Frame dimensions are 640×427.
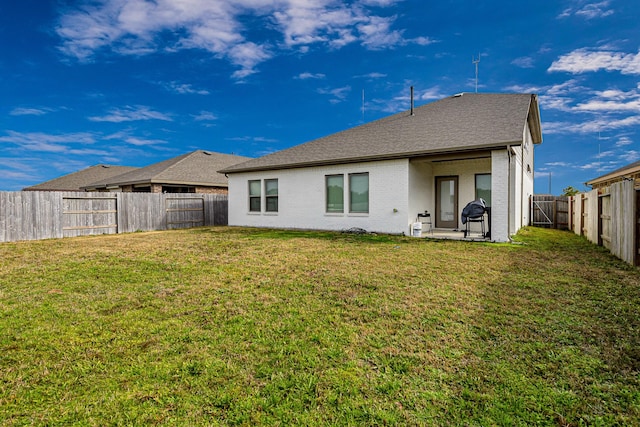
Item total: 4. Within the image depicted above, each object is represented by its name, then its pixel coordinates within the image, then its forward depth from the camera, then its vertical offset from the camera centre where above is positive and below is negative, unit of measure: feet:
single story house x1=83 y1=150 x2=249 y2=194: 61.67 +6.79
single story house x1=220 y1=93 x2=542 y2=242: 33.63 +4.64
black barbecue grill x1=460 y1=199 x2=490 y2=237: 33.47 -0.35
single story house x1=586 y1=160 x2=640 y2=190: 47.78 +5.24
